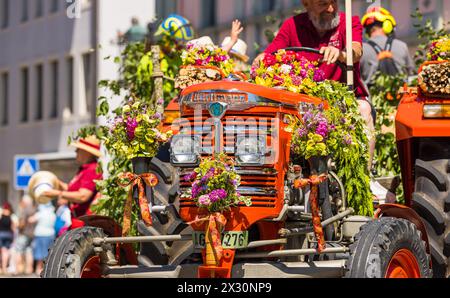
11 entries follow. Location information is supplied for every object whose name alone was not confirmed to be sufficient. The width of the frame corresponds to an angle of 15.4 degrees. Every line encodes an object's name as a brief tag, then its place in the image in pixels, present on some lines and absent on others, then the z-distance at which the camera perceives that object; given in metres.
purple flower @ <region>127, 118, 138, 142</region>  11.04
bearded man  12.22
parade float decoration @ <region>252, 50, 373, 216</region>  10.58
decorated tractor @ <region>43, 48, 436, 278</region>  10.09
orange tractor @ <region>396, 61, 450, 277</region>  10.98
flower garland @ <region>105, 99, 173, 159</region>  11.02
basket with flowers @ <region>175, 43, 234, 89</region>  11.91
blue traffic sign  31.62
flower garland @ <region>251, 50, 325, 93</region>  11.23
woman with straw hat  15.83
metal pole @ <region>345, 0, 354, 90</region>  11.64
